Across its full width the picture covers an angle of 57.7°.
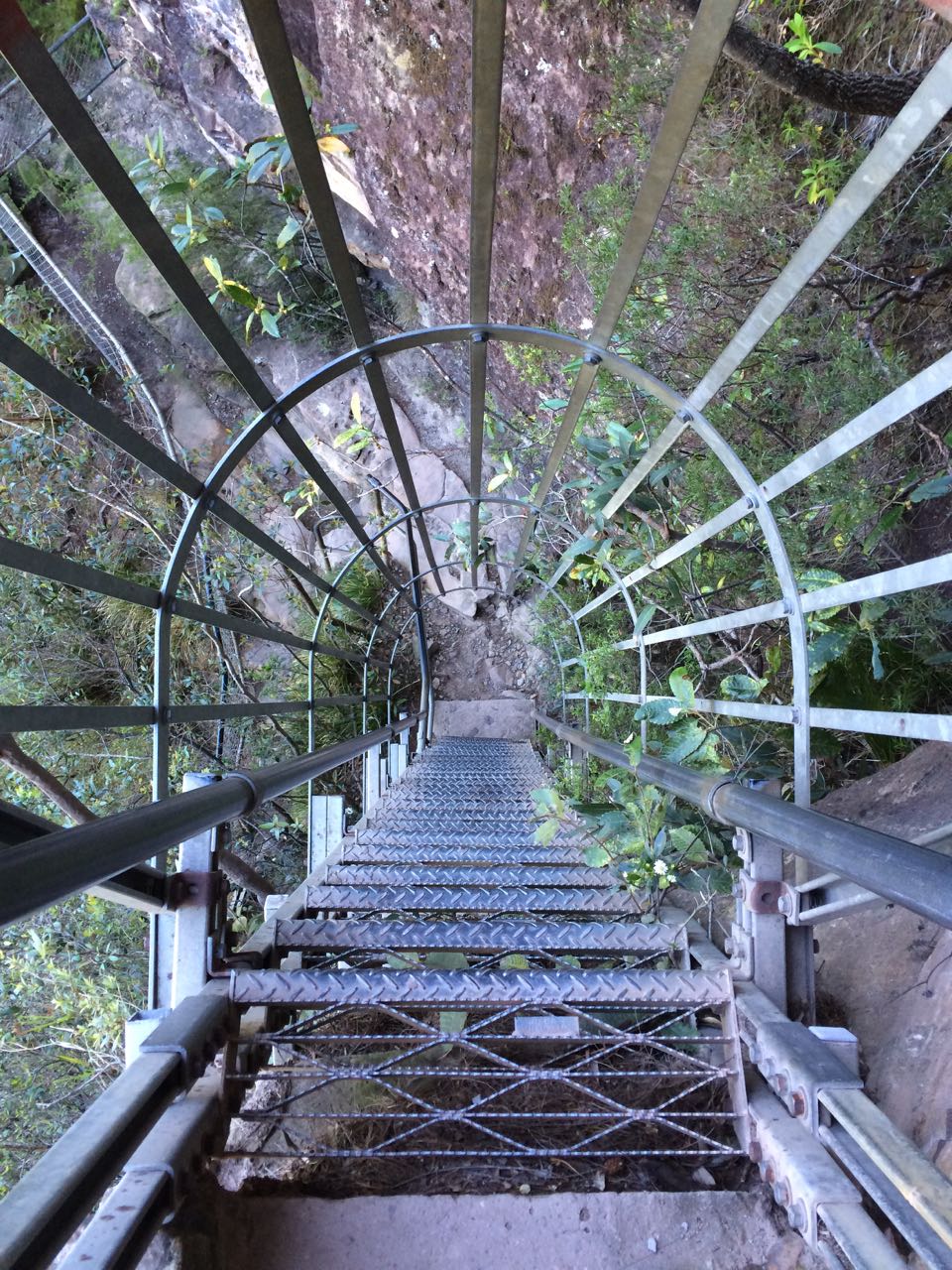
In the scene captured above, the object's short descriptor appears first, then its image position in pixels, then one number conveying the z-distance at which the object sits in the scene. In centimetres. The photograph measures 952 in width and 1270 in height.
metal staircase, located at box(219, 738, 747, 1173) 157
